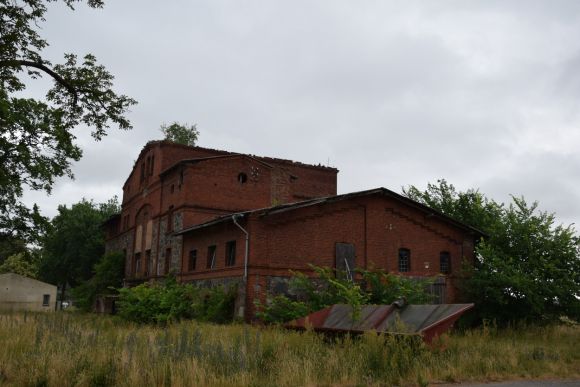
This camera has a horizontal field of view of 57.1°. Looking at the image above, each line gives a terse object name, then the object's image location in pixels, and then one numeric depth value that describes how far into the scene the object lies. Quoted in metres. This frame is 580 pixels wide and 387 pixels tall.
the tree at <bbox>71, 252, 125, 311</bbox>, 38.72
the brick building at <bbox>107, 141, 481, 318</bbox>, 22.73
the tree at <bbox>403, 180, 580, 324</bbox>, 22.41
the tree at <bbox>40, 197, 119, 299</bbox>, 52.44
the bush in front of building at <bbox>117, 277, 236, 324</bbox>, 22.66
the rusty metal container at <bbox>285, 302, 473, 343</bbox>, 11.59
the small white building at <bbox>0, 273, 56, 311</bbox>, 48.81
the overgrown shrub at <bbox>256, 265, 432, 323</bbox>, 20.23
